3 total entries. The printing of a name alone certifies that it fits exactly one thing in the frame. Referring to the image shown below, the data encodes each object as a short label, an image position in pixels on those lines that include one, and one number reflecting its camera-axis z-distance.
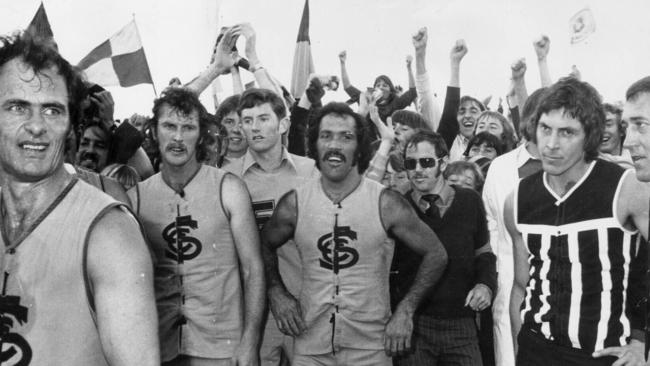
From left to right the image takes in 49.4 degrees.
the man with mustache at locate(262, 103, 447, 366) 4.20
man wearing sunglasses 4.73
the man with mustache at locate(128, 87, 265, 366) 4.05
